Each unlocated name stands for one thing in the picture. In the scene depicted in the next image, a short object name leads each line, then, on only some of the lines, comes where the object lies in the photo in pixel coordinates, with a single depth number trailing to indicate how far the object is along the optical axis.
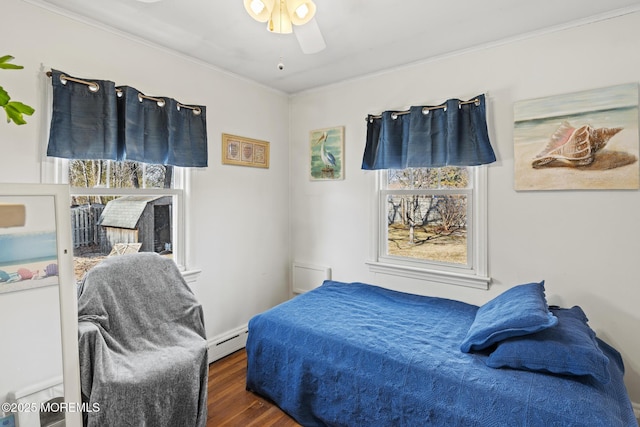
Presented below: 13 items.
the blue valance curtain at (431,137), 2.49
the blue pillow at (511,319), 1.67
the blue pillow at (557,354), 1.50
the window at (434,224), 2.60
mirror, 1.52
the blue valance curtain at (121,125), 1.99
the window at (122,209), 2.23
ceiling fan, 1.34
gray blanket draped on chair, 1.64
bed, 1.47
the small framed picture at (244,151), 2.99
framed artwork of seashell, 2.05
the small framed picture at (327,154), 3.27
